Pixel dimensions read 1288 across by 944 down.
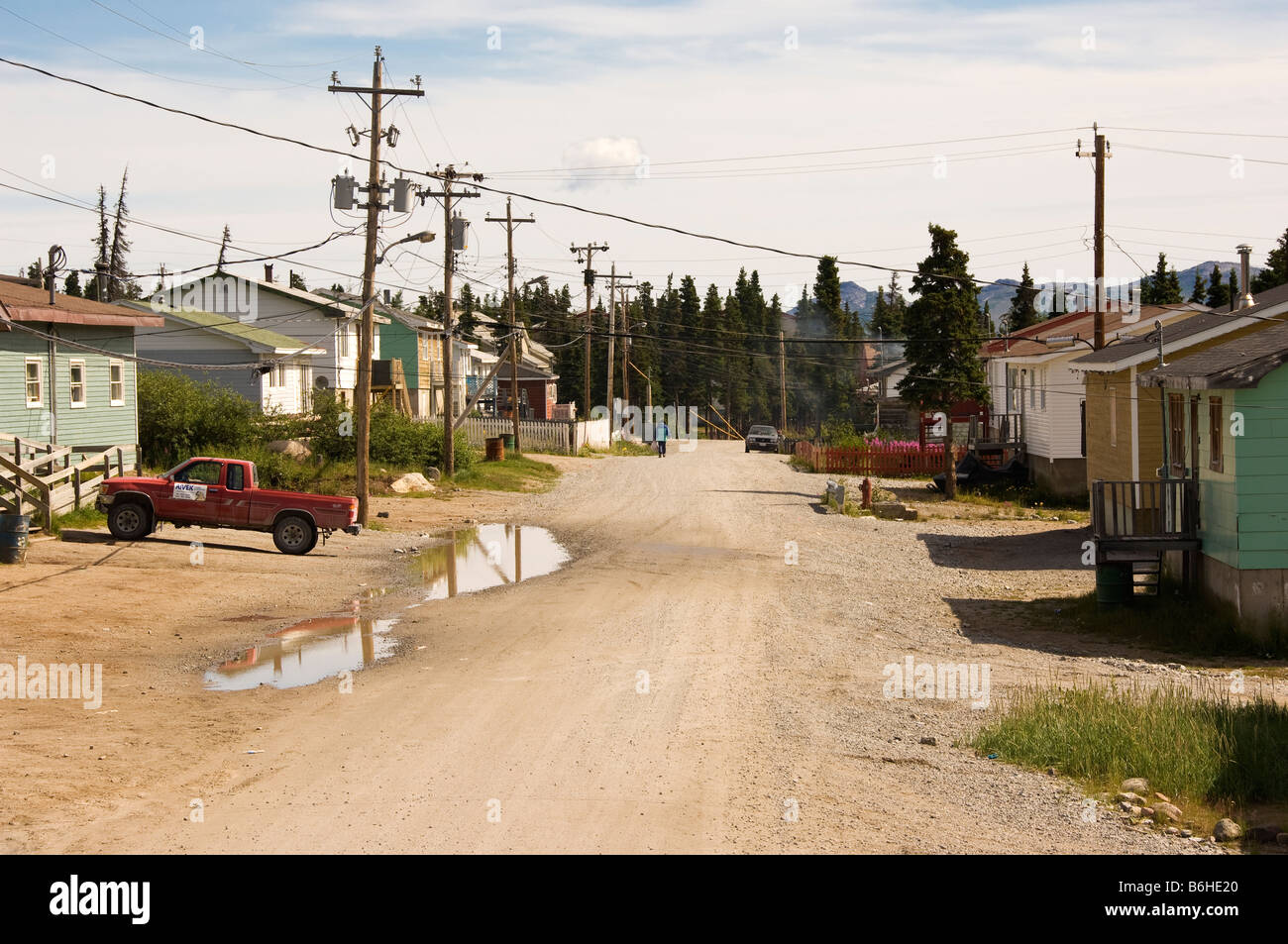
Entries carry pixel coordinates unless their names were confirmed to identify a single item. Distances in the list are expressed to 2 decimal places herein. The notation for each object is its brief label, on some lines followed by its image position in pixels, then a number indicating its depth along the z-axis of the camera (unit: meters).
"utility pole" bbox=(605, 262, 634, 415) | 64.76
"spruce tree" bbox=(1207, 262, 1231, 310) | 60.72
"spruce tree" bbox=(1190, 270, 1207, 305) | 71.35
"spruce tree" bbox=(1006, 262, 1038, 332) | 88.62
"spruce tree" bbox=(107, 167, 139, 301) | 88.44
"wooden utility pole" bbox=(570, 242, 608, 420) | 64.69
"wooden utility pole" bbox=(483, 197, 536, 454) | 52.75
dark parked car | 73.06
